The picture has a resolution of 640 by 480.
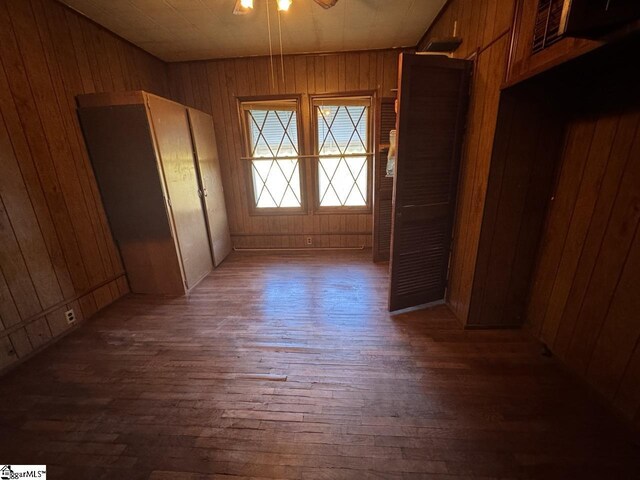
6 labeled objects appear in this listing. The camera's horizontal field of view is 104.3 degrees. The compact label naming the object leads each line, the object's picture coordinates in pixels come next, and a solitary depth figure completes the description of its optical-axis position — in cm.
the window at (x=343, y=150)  329
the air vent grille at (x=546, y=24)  107
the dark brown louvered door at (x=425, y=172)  168
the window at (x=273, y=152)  334
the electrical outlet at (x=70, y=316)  201
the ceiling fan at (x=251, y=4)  179
